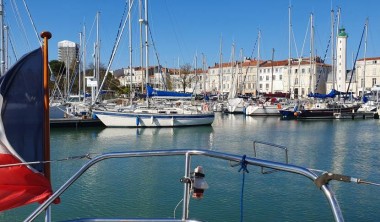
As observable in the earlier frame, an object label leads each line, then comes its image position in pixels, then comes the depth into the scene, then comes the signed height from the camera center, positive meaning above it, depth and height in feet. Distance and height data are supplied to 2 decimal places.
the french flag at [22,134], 15.26 -1.55
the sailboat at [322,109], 178.29 -6.51
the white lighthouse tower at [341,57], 357.28 +31.05
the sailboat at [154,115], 129.18 -6.75
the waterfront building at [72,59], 290.35 +23.44
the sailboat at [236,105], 221.27 -6.19
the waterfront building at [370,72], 410.58 +20.91
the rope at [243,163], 13.50 -2.19
